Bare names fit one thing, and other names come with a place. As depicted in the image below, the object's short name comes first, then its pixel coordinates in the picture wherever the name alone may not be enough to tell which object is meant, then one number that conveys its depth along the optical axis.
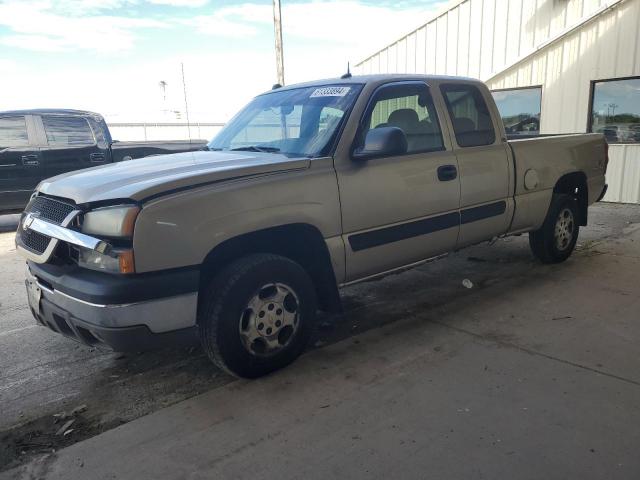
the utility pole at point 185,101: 28.17
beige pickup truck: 2.83
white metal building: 9.48
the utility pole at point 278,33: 15.64
